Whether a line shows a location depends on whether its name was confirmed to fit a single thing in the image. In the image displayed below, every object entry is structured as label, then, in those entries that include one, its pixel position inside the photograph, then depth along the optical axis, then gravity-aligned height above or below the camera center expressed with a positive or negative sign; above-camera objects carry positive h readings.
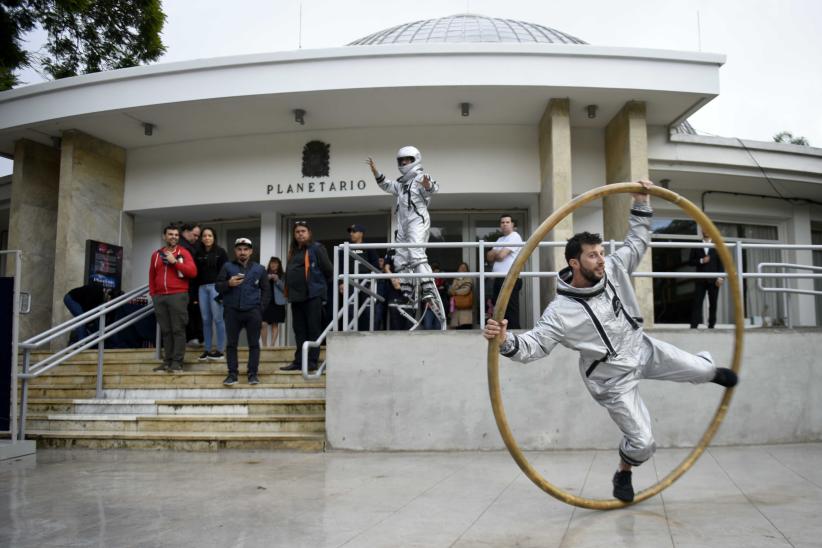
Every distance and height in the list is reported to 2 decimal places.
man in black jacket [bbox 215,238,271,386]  9.33 +0.30
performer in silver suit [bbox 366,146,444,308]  9.37 +1.46
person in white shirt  9.46 +0.93
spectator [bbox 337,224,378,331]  10.41 +1.19
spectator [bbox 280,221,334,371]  9.33 +0.53
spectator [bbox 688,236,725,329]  10.80 +0.58
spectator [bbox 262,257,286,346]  12.03 +0.37
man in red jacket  9.95 +0.48
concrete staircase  8.72 -1.13
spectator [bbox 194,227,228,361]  10.69 +0.55
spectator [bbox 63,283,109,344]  12.30 +0.44
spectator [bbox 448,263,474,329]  11.52 +0.40
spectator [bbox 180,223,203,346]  10.91 +0.42
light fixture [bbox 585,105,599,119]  12.95 +3.88
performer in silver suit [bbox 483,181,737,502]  5.20 -0.16
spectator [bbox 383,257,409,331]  9.91 +0.33
